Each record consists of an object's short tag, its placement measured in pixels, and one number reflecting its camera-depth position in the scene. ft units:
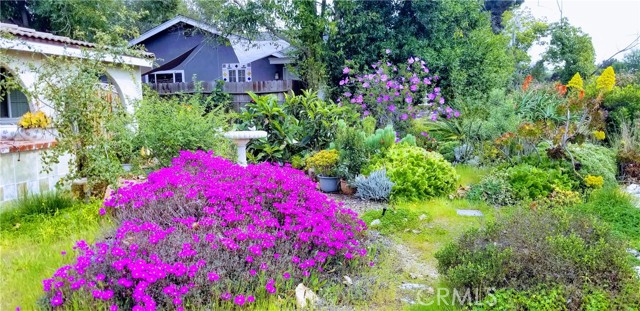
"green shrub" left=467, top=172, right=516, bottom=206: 18.31
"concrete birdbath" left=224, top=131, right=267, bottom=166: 20.15
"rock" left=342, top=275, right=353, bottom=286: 10.43
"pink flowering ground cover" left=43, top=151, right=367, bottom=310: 8.29
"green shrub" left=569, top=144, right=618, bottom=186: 19.31
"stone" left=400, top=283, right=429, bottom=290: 10.64
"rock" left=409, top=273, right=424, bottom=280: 11.33
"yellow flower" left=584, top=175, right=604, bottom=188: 18.40
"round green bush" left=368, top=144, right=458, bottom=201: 19.04
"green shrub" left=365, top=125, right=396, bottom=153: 21.95
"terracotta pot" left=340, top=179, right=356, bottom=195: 21.02
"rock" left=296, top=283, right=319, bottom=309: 9.12
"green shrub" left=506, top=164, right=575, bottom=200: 18.17
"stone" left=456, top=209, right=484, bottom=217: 16.94
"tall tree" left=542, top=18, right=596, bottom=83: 56.18
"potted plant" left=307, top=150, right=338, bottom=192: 21.63
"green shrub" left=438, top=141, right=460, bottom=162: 26.48
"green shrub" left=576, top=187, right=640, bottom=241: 14.17
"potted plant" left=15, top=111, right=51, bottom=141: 18.94
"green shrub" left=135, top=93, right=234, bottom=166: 17.12
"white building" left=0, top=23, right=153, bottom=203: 15.99
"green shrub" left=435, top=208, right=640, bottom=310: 8.80
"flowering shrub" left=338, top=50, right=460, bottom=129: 30.79
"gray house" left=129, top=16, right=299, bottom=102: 47.96
